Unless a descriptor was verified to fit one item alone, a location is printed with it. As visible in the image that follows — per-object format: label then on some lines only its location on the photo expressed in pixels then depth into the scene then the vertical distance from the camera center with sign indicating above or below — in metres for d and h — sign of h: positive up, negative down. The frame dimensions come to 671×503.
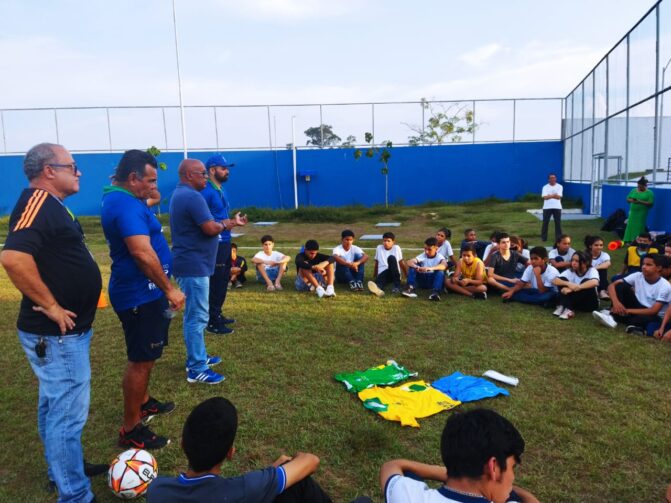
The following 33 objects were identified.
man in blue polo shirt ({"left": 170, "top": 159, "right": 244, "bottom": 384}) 4.23 -0.55
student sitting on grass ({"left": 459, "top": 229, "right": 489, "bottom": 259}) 8.63 -1.14
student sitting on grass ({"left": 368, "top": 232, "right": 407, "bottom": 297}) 8.06 -1.36
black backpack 13.48 -1.26
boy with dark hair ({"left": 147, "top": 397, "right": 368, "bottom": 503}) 1.89 -1.11
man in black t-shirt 2.40 -0.52
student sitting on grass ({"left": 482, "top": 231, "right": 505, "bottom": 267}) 8.06 -1.10
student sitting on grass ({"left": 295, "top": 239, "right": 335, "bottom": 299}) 8.03 -1.35
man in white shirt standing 12.75 -0.73
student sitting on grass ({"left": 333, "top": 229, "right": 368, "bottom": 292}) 8.29 -1.30
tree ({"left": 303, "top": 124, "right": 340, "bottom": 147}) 26.06 +2.43
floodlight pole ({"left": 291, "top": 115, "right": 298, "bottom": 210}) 25.22 -0.20
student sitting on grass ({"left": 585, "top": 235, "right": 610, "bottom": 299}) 7.15 -1.21
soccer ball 2.79 -1.58
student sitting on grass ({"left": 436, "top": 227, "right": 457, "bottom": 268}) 8.50 -1.16
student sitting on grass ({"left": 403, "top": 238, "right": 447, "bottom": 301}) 7.70 -1.37
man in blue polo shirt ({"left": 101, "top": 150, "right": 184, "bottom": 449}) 3.09 -0.59
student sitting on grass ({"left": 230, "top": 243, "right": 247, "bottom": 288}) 8.55 -1.42
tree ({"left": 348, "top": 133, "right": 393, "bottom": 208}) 24.30 +1.38
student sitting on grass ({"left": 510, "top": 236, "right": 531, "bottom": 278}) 7.82 -1.15
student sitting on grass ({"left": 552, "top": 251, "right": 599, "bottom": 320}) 6.39 -1.42
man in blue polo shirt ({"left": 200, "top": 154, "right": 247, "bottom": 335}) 5.32 -0.63
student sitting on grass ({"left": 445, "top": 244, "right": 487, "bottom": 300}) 7.45 -1.49
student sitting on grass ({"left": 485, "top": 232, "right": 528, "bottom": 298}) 7.54 -1.33
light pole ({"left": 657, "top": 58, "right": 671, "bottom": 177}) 11.12 +1.09
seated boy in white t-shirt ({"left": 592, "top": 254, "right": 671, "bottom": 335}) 5.64 -1.44
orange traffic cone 7.08 -1.59
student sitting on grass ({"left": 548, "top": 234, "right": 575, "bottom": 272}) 7.60 -1.22
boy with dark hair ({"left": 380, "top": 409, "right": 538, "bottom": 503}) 1.77 -0.98
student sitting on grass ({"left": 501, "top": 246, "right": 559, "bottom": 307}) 6.94 -1.47
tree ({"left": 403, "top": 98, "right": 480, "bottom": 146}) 26.94 +2.81
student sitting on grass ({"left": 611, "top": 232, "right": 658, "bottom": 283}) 7.22 -1.21
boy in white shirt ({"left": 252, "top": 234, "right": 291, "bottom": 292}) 8.54 -1.32
